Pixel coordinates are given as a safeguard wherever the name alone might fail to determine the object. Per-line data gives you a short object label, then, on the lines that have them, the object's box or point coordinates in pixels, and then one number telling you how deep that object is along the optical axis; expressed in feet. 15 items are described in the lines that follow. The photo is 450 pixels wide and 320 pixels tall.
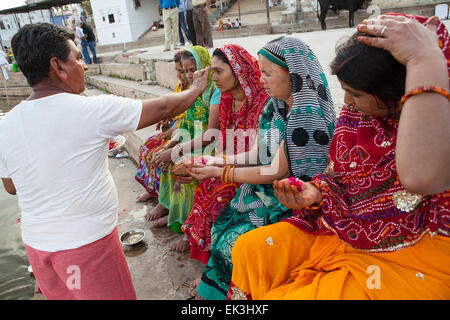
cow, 33.17
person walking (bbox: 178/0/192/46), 28.07
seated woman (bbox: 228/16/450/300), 3.77
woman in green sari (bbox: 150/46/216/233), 9.44
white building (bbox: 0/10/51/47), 113.18
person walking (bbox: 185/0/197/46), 26.00
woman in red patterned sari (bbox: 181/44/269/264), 7.50
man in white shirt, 4.44
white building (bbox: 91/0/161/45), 71.36
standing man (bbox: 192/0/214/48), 24.97
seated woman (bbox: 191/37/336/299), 5.72
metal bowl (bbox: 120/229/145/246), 9.07
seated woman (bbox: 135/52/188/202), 11.01
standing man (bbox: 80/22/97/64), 39.99
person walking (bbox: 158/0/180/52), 26.32
